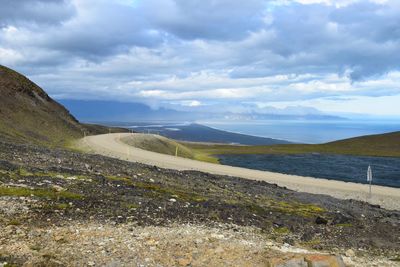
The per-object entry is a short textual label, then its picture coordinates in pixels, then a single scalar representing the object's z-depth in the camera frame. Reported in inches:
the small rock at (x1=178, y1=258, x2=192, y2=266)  550.6
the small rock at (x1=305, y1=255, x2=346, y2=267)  525.4
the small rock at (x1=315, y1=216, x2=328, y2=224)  924.0
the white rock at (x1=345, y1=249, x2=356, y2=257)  673.0
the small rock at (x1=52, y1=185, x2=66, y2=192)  923.0
